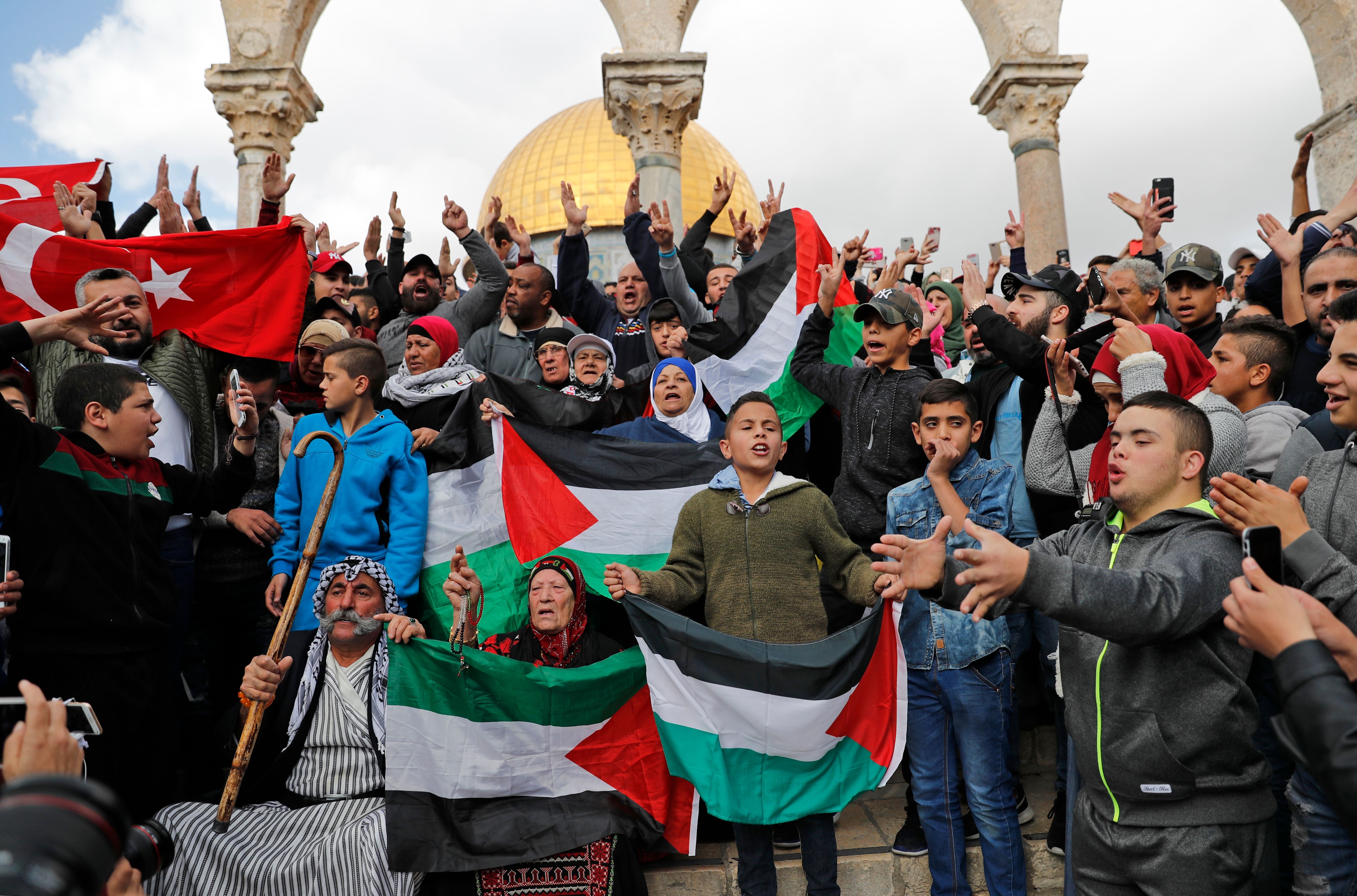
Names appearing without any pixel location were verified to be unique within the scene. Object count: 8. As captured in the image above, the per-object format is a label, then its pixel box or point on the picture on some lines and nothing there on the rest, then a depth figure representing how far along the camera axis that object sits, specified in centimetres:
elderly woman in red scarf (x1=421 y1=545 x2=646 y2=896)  386
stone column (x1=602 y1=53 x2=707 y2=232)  1091
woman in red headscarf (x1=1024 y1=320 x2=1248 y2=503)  355
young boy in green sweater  393
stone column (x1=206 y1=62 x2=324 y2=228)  1141
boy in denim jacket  386
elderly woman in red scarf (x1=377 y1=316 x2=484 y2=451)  562
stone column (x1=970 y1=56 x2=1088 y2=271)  1200
